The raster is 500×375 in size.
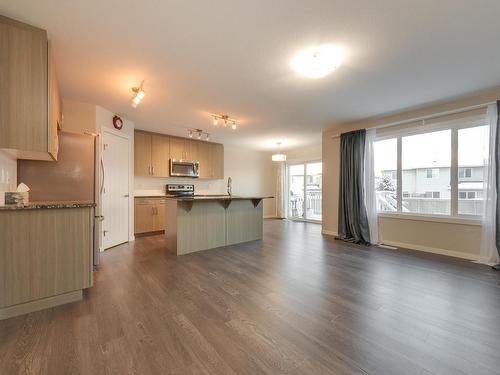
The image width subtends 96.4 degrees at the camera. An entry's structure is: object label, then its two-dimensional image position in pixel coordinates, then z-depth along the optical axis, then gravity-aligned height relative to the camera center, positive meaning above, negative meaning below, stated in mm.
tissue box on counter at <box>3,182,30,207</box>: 1978 -142
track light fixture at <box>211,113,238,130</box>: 4230 +1288
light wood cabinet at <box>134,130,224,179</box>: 5309 +819
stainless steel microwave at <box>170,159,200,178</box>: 5793 +447
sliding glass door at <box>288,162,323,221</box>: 7379 -194
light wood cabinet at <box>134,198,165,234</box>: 5098 -727
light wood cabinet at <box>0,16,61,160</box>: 1834 +807
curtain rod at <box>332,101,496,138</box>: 3307 +1179
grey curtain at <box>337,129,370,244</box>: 4500 -108
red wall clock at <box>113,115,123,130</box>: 4130 +1161
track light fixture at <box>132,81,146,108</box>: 2867 +1174
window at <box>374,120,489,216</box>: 3461 +313
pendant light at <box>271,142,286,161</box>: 5996 +735
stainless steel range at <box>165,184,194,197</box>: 5927 -154
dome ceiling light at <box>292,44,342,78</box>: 2227 +1339
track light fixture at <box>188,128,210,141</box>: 5272 +1274
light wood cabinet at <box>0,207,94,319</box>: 1830 -630
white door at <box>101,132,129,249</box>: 3922 -112
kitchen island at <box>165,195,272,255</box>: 3715 -696
